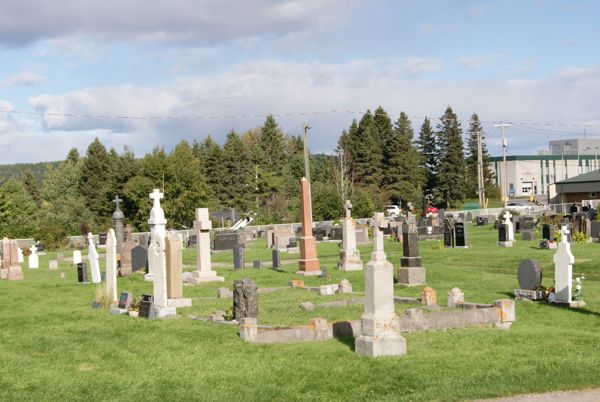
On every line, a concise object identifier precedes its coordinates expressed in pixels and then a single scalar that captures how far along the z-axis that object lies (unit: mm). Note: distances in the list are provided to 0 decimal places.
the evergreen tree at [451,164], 94250
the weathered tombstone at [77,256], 31594
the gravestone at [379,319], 11461
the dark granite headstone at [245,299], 14727
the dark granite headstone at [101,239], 47006
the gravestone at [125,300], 16859
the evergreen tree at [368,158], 88125
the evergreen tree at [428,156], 96375
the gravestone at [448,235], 35125
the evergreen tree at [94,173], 82131
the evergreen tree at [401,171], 87125
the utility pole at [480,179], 75688
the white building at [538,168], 129875
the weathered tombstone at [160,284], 16078
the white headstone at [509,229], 34469
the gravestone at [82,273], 23984
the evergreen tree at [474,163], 98875
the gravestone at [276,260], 27547
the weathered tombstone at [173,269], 17031
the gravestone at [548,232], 33094
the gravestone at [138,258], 25547
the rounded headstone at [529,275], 17766
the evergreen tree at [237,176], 87938
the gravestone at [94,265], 23422
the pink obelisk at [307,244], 25828
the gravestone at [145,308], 15961
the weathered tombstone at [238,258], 27484
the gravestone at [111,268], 18328
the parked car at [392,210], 76106
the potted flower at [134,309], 16125
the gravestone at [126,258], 25656
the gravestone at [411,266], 21812
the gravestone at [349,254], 26234
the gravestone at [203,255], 23688
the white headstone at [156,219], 23094
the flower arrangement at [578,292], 16969
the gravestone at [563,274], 16953
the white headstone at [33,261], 32312
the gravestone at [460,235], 34344
